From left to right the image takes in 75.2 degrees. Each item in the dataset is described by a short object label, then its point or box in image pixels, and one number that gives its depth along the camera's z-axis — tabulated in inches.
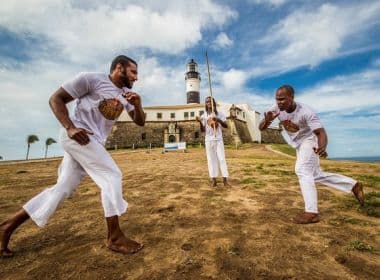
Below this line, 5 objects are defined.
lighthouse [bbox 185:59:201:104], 2383.5
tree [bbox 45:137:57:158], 2370.8
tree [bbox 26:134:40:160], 2204.6
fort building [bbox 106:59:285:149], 1883.6
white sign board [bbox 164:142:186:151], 1199.6
